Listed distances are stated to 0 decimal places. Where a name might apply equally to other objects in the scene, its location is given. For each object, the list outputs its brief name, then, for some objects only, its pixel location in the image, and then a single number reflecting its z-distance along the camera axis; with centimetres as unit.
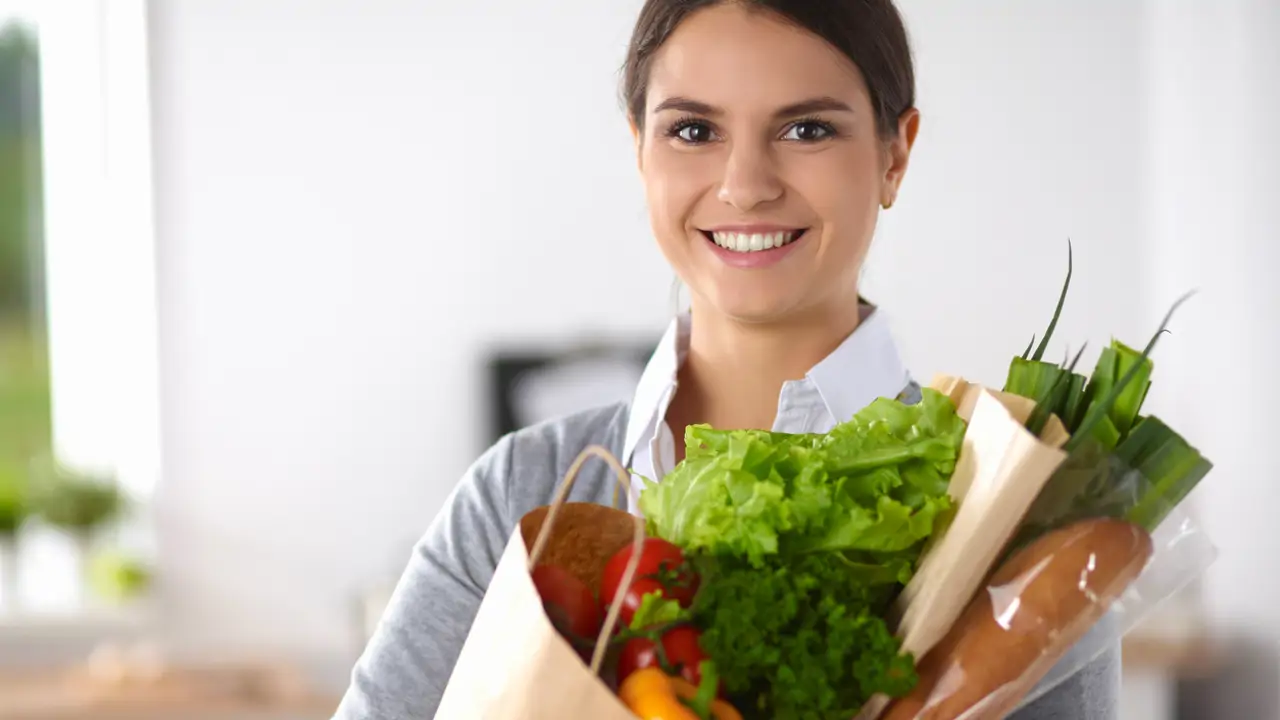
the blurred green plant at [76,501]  459
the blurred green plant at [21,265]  482
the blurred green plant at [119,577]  468
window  470
